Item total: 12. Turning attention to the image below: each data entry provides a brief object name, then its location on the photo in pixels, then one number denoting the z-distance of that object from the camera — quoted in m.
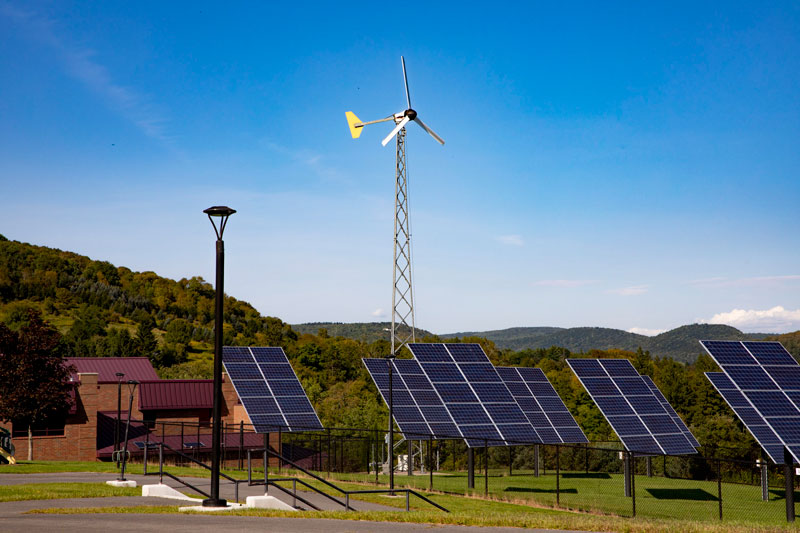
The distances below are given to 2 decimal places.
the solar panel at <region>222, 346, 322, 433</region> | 40.25
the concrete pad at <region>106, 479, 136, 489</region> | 26.34
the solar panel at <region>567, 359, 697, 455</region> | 33.56
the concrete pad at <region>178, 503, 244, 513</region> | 19.48
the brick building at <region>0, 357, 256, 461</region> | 50.81
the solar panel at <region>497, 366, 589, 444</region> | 38.56
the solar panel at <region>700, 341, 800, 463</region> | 28.34
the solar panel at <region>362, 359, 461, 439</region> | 36.06
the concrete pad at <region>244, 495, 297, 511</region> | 22.33
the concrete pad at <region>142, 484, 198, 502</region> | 23.75
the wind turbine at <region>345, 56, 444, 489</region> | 46.75
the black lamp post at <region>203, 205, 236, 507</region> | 18.36
